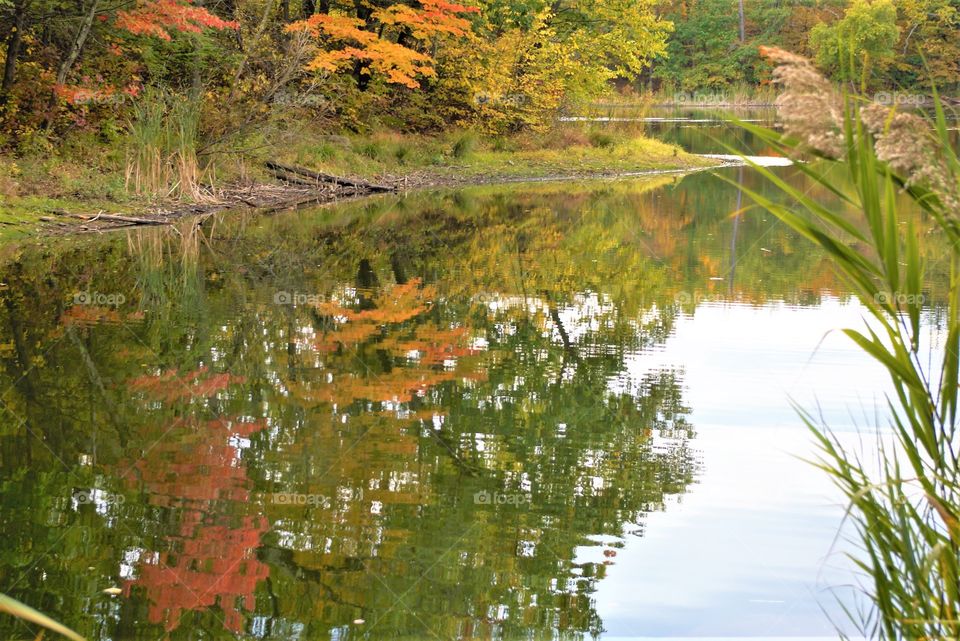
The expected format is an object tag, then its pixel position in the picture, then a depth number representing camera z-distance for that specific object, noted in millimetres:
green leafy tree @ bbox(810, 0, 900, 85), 58962
